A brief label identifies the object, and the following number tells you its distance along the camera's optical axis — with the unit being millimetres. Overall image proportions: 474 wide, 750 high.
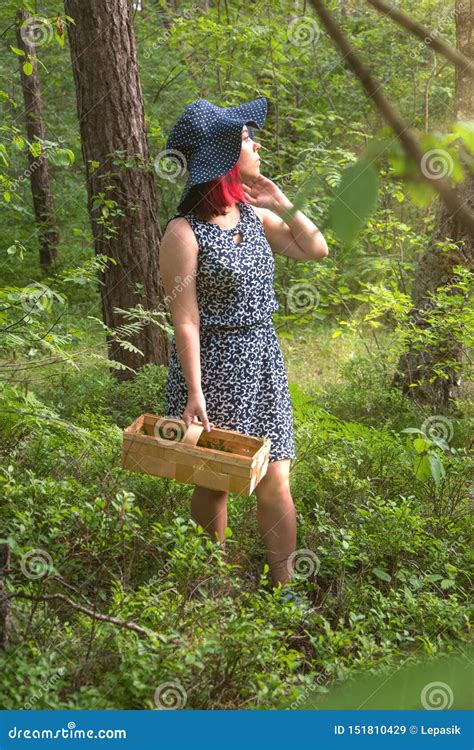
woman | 3361
